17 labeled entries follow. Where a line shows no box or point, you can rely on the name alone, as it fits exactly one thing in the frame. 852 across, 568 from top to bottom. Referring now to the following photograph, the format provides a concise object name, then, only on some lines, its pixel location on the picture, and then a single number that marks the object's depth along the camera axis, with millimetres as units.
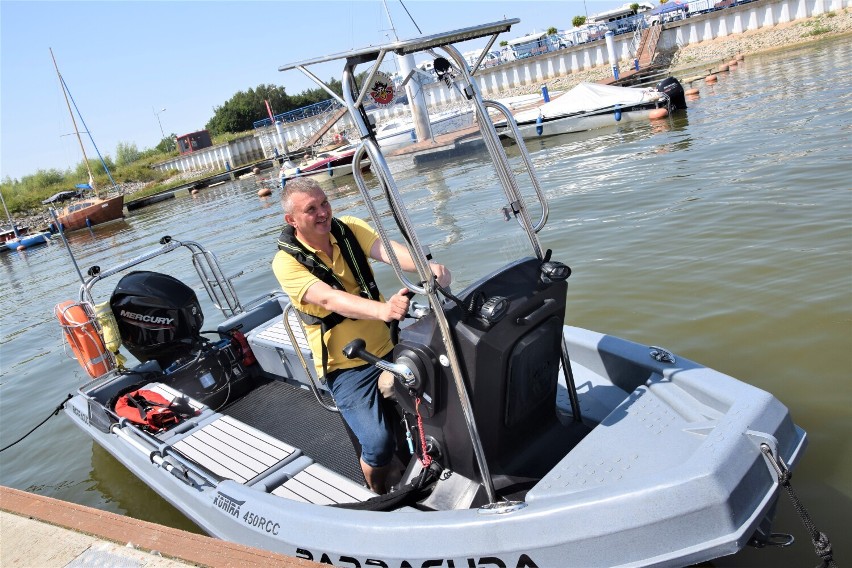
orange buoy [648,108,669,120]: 18562
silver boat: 2369
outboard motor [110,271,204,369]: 5340
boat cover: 19980
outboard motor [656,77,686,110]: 18828
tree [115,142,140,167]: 65562
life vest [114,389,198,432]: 4637
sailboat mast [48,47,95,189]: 39519
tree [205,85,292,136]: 67375
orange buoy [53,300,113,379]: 5719
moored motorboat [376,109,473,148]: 25803
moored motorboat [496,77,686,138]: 19062
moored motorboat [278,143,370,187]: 26547
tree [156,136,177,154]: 72812
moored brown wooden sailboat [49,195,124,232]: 31828
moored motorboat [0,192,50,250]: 29975
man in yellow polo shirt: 3162
